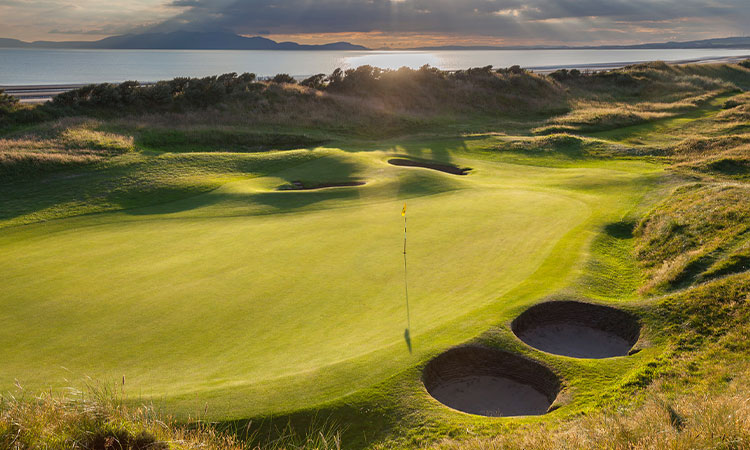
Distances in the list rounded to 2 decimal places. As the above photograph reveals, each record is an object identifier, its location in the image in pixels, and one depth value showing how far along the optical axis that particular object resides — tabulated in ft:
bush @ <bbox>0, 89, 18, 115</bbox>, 122.11
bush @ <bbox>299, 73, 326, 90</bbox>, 186.80
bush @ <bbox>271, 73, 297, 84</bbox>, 178.71
